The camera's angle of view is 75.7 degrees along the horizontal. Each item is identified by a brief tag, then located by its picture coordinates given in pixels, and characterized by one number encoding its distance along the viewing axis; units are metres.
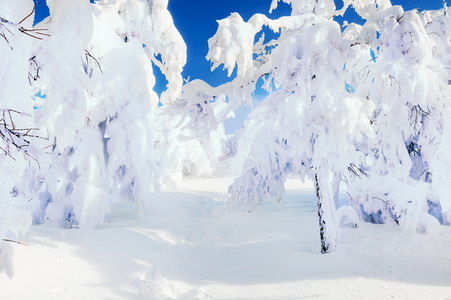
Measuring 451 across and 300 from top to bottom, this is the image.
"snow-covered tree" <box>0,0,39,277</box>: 2.29
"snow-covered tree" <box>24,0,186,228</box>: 7.87
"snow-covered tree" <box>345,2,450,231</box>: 4.78
